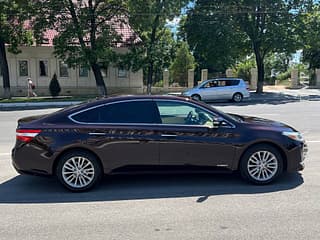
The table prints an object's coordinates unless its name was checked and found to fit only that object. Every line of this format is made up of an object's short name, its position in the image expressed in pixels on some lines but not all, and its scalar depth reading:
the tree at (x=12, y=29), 18.63
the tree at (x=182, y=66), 28.28
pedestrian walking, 21.11
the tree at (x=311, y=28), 20.89
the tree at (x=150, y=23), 18.90
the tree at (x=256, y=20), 20.55
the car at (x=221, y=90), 17.36
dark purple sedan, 4.08
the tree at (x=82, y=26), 18.86
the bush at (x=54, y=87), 21.63
